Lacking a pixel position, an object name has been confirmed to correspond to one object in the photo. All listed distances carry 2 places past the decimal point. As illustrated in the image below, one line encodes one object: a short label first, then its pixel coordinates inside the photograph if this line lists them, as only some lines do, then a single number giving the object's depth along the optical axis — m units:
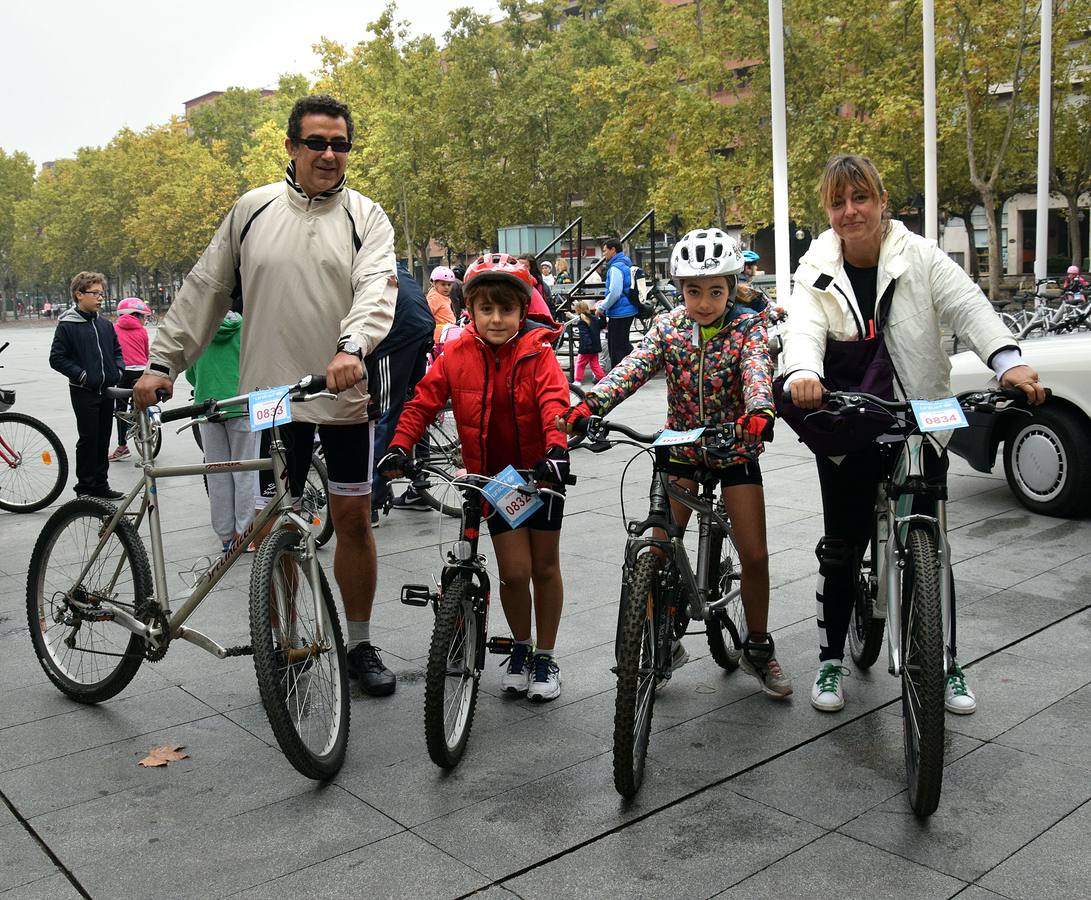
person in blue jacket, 16.02
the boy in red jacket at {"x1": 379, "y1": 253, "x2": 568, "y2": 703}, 4.16
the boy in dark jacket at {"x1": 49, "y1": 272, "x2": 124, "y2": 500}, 9.45
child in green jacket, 7.09
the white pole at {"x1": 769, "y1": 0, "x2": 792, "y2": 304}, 16.41
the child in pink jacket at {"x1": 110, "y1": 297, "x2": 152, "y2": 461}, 10.80
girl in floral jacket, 4.01
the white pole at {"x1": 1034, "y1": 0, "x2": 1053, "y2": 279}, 22.33
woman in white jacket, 3.89
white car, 7.08
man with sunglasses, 4.35
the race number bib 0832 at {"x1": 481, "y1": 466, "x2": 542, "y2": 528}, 3.91
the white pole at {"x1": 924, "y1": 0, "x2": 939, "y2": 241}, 18.75
